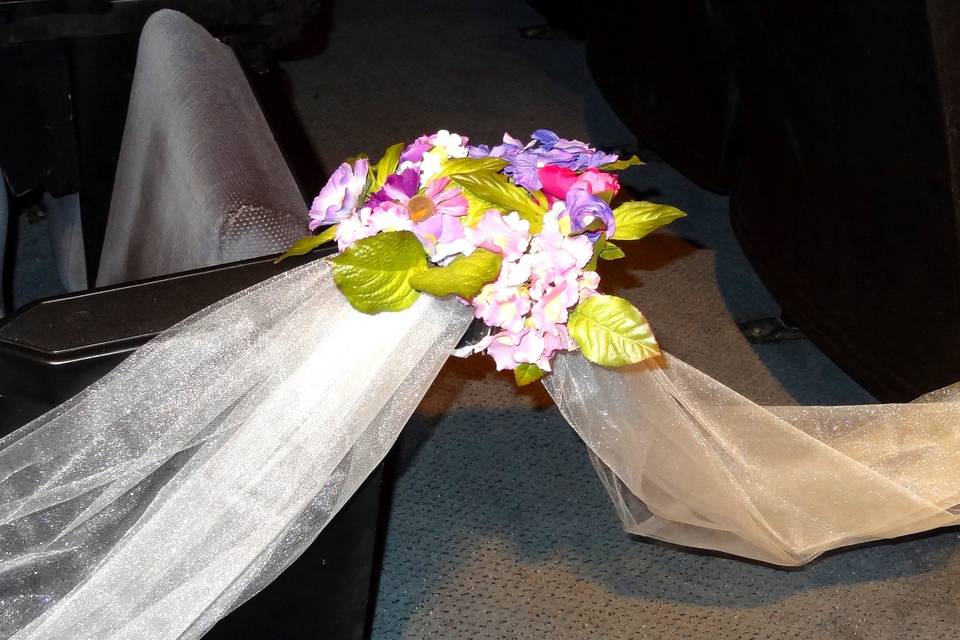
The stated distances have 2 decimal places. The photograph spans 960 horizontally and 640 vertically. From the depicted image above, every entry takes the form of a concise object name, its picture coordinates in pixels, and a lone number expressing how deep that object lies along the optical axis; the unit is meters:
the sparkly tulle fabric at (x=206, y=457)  0.82
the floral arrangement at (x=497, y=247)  0.76
